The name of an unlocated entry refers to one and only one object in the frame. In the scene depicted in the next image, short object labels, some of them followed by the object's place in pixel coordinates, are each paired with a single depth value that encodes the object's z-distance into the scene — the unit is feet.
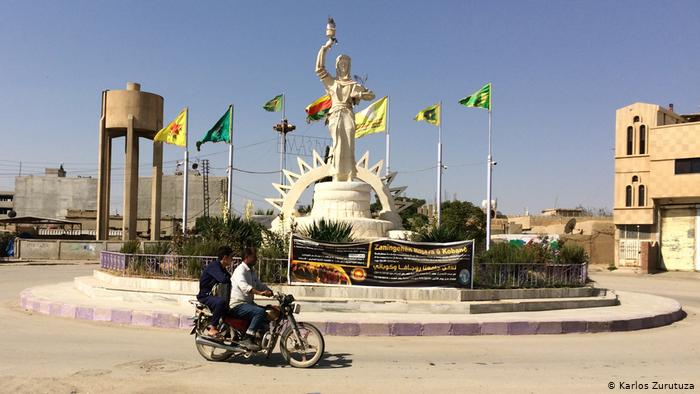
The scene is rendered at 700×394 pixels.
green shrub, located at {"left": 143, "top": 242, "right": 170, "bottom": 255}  53.42
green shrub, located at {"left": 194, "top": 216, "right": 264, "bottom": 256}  52.18
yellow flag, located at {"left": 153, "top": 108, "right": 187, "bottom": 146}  85.81
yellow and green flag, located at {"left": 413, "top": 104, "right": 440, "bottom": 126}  93.04
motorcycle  24.81
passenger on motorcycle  25.39
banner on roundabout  42.39
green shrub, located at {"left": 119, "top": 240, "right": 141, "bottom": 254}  57.62
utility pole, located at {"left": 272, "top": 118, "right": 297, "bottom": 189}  162.20
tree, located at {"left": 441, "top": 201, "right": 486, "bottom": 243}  161.58
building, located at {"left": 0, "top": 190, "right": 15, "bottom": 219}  278.26
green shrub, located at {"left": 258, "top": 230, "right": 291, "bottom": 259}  44.91
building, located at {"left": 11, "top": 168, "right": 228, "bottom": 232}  240.73
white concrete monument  64.75
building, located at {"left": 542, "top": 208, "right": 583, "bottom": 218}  268.62
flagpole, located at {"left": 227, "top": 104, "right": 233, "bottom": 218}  86.58
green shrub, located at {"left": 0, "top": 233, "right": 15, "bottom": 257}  120.06
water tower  122.52
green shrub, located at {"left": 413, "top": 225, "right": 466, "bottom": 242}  51.06
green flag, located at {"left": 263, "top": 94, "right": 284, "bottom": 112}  97.63
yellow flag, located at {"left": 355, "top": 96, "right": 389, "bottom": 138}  93.09
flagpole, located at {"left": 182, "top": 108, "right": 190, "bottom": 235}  85.71
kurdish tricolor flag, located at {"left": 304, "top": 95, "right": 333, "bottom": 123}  87.76
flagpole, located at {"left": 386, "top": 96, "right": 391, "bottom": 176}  99.14
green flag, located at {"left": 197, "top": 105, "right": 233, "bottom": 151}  86.69
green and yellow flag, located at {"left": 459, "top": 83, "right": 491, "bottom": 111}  85.30
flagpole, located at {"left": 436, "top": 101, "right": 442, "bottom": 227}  91.91
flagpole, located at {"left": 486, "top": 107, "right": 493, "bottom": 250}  79.46
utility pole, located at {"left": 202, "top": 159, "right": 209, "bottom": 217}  202.46
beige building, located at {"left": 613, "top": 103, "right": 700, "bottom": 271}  105.81
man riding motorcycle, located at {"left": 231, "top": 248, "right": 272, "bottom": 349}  25.05
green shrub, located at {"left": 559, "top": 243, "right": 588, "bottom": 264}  53.16
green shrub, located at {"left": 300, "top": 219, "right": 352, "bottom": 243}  47.60
